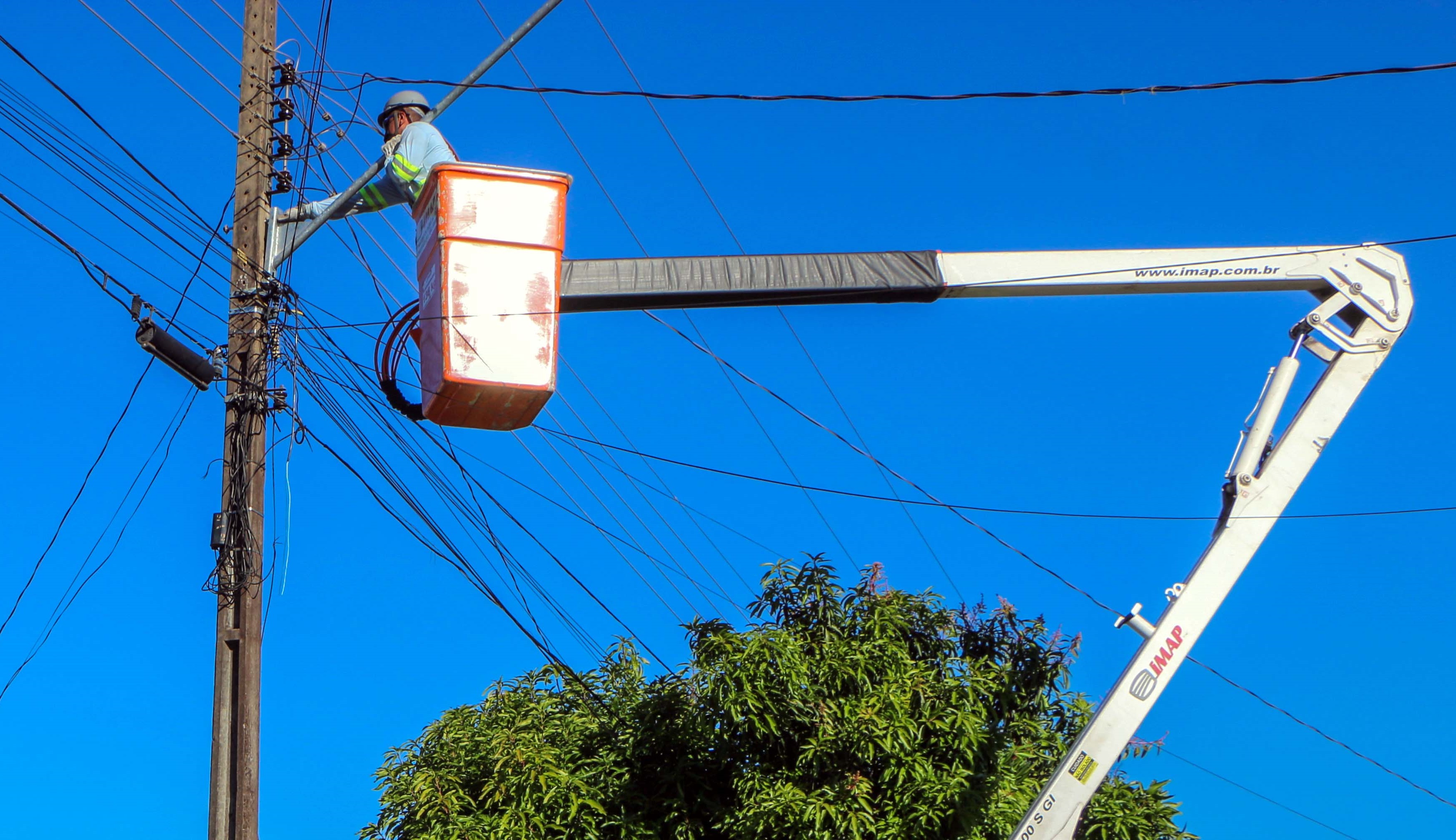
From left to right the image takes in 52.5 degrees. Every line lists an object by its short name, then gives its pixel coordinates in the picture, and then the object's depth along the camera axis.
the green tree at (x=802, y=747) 10.29
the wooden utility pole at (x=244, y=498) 9.27
